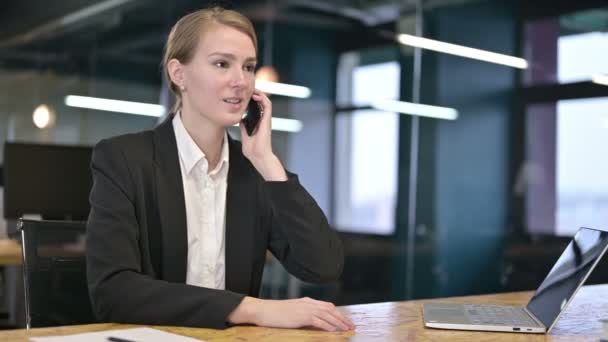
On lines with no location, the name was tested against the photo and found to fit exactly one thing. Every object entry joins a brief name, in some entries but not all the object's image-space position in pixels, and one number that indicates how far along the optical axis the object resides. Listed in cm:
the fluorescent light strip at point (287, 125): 607
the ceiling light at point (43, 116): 595
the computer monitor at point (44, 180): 396
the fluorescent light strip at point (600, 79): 472
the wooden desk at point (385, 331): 152
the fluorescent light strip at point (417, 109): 543
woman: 182
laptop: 167
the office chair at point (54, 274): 190
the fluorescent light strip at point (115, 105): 607
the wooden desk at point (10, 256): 383
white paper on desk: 139
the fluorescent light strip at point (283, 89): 607
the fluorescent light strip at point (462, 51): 512
